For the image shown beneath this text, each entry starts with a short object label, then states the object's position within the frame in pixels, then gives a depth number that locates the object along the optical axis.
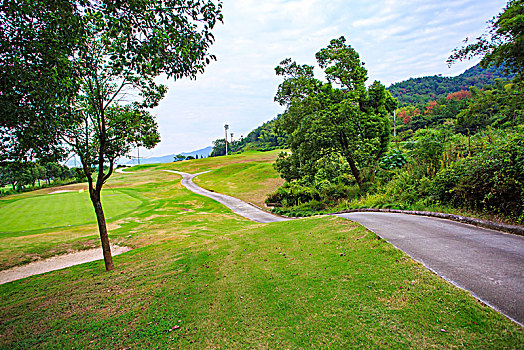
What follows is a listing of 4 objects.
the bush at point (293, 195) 19.94
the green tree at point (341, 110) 16.45
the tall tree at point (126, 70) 4.56
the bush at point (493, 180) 6.44
